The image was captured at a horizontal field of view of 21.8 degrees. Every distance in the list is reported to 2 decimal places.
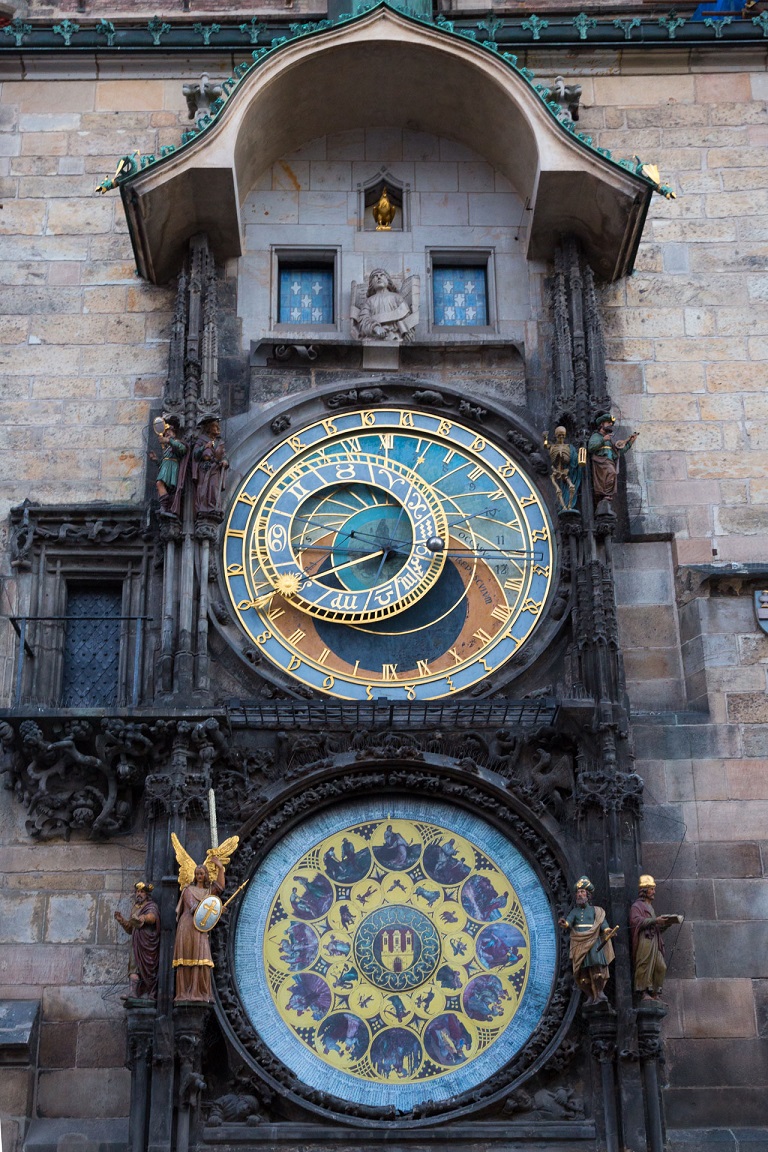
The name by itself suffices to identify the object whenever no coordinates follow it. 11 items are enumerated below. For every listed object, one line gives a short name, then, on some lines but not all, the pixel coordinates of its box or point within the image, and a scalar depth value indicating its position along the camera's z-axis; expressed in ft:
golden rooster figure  43.14
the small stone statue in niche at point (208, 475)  38.68
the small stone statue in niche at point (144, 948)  34.28
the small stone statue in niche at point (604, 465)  38.99
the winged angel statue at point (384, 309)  41.27
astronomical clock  34.96
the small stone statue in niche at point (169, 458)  38.60
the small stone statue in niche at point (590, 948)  34.09
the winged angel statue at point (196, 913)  34.09
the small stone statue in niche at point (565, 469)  39.09
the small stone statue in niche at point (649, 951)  34.40
